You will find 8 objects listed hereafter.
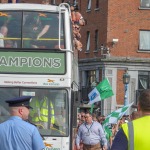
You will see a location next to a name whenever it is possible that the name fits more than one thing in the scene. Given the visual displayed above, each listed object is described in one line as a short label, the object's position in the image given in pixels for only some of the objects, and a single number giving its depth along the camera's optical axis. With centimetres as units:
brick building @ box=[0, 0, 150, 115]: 5784
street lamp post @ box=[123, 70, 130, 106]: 3769
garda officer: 904
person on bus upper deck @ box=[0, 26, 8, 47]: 1870
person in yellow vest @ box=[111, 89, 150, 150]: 659
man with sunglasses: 2162
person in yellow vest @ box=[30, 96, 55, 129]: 1802
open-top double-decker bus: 1812
